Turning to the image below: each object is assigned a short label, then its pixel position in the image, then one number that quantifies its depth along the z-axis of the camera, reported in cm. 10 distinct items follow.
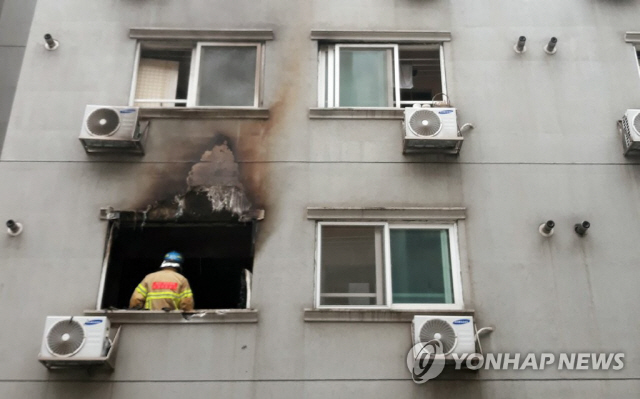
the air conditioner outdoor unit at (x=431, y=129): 911
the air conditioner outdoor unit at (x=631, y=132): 916
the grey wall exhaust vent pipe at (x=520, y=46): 1005
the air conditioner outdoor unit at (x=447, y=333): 779
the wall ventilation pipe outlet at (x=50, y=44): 1010
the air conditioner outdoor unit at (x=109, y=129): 909
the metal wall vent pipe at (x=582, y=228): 866
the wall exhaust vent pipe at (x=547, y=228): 869
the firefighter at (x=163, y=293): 858
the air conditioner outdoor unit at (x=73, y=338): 764
